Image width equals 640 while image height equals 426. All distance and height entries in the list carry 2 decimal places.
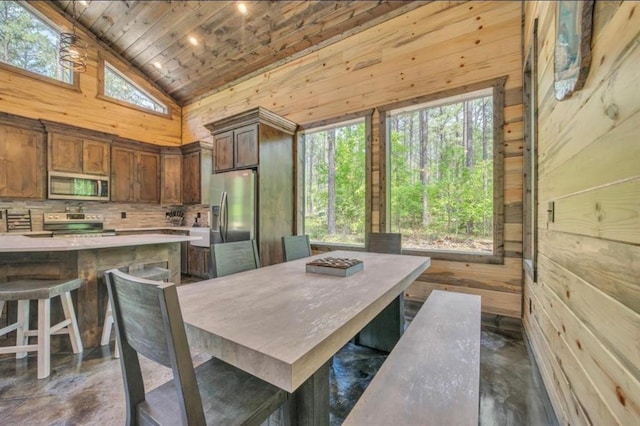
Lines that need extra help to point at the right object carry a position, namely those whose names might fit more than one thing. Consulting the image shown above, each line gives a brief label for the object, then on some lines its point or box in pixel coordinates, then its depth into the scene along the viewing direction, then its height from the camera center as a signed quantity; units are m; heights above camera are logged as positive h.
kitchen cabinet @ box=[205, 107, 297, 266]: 3.74 +0.75
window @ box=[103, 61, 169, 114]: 5.35 +2.44
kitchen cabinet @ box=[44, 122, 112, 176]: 4.36 +1.03
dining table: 0.76 -0.38
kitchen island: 2.23 -0.44
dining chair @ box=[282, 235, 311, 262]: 2.51 -0.33
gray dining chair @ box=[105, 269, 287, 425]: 0.77 -0.55
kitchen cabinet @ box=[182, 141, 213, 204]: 5.36 +0.81
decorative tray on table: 1.69 -0.34
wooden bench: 0.92 -0.68
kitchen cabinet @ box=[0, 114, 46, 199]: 3.96 +0.79
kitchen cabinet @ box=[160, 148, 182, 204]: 5.60 +0.76
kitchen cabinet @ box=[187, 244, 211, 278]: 4.73 -0.85
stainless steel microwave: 4.36 +0.42
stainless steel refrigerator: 3.72 +0.09
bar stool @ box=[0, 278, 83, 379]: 1.94 -0.80
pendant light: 2.98 +1.82
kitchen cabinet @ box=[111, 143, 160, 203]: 5.04 +0.72
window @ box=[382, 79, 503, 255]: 2.88 +0.47
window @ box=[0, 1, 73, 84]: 4.29 +2.73
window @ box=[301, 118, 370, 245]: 3.74 +0.45
